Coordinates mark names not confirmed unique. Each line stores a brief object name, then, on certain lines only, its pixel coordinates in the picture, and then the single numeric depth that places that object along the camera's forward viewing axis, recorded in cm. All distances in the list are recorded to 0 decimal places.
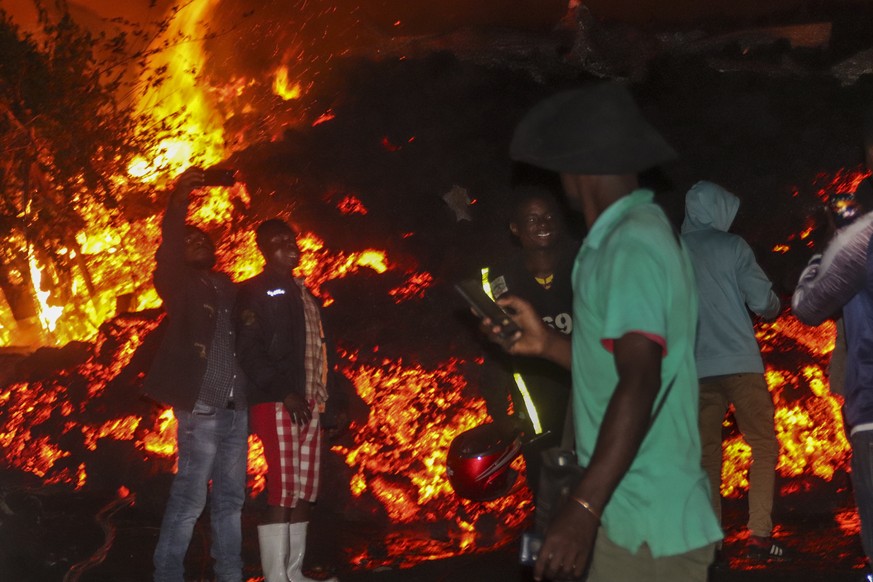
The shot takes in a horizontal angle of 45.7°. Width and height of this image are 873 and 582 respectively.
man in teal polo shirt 241
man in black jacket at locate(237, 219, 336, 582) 580
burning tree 1054
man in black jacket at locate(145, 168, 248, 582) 589
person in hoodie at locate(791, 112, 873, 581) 361
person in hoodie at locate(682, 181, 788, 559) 585
